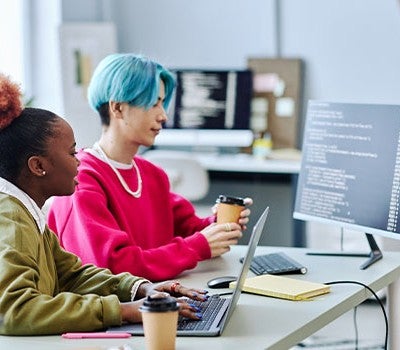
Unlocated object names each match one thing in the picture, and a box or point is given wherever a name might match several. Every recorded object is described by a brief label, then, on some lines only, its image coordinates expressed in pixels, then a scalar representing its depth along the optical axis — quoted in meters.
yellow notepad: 2.38
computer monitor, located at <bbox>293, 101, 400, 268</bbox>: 2.75
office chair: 4.96
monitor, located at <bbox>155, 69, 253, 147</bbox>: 5.56
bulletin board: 5.53
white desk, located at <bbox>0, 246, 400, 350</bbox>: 1.96
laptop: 2.01
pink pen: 1.99
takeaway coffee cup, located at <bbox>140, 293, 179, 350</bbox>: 1.80
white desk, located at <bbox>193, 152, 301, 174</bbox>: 5.11
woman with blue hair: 2.58
